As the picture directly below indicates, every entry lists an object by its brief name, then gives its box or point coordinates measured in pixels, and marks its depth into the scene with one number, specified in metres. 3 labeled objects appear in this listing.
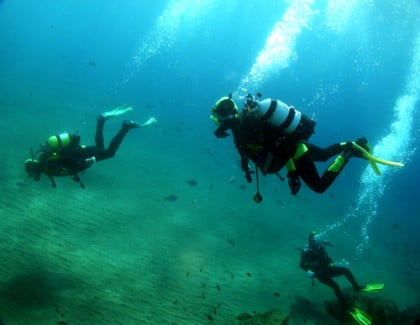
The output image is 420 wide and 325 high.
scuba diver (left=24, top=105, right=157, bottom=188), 7.96
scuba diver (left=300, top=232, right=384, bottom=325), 9.70
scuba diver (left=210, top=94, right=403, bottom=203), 5.33
